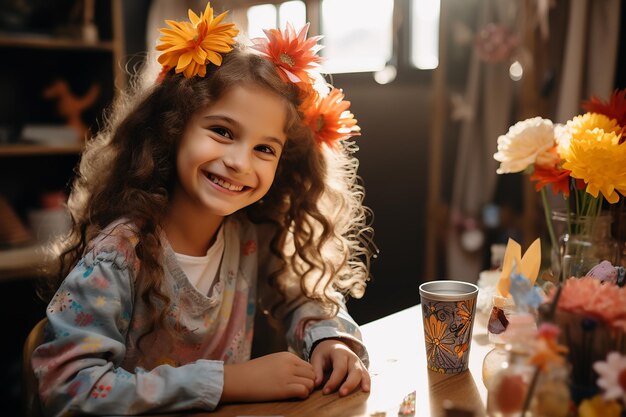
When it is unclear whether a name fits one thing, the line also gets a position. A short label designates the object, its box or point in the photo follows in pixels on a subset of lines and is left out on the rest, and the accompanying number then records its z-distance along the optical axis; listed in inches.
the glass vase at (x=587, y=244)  47.2
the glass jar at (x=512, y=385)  27.8
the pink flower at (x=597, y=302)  29.3
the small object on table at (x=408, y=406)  36.2
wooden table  37.3
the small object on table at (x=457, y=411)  26.8
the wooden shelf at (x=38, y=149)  111.0
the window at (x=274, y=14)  135.9
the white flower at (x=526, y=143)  47.8
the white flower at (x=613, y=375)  27.3
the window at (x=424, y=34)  127.3
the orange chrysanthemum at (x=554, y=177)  46.4
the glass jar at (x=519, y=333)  28.1
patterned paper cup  41.4
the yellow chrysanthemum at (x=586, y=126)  46.1
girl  38.4
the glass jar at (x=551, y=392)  27.6
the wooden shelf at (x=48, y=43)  110.7
